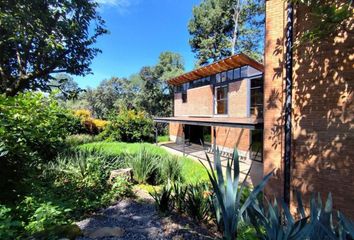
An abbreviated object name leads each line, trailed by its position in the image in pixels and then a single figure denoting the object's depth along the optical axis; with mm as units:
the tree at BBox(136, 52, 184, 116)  34625
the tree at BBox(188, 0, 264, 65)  30344
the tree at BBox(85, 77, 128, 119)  44656
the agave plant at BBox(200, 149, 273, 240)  2541
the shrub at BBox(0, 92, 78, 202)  3918
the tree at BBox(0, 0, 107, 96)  7469
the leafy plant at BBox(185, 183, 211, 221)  4879
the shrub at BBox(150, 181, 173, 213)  5020
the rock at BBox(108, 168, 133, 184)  7137
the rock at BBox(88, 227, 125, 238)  3754
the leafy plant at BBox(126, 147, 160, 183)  8055
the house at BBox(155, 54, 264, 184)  14964
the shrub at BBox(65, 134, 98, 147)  18253
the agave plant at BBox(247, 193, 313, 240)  2217
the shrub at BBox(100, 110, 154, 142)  22359
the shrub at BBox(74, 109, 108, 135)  25038
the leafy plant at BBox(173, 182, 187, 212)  5250
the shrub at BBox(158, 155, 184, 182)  8680
